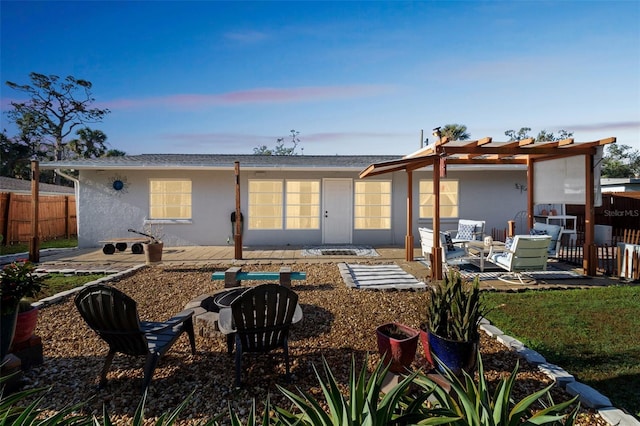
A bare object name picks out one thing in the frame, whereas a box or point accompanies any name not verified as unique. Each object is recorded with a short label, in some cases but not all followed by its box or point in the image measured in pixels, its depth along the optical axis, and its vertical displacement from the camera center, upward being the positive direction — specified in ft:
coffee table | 23.86 -2.41
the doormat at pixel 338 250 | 32.30 -3.58
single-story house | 36.83 +1.33
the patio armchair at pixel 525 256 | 20.94 -2.55
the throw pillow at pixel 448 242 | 23.83 -1.93
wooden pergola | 22.17 +4.13
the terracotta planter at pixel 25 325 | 10.70 -3.56
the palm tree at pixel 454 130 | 91.91 +22.81
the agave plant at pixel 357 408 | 4.74 -2.76
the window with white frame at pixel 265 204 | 38.06 +1.06
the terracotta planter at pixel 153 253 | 25.78 -2.97
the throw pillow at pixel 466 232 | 32.14 -1.61
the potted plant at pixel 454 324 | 9.55 -3.15
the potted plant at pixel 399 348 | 9.91 -3.88
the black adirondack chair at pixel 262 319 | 10.05 -3.14
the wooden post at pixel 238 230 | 29.37 -1.41
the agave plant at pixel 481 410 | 4.78 -2.84
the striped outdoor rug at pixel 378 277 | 20.11 -4.12
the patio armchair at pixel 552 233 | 25.99 -1.36
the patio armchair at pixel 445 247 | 23.25 -2.28
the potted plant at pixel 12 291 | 9.79 -2.36
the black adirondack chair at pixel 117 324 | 9.60 -3.18
